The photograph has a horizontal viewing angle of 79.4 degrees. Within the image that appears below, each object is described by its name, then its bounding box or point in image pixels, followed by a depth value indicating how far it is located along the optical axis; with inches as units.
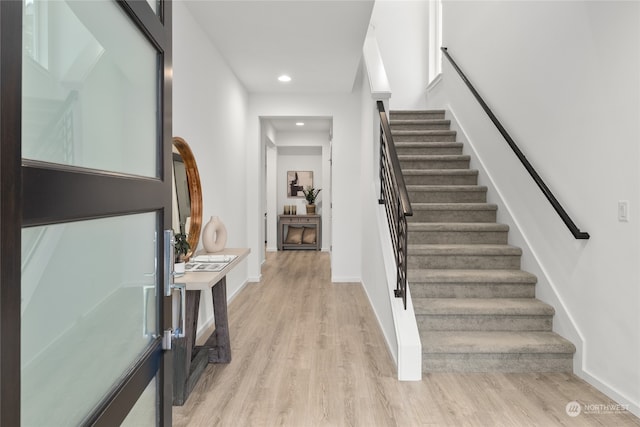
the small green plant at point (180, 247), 95.2
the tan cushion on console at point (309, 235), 328.8
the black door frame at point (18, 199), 18.4
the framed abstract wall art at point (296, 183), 342.6
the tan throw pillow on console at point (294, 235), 326.0
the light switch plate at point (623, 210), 80.3
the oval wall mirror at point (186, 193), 107.0
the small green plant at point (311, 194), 334.0
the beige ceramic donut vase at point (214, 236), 116.0
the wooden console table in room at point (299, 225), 326.3
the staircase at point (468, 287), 97.0
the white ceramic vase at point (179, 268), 88.2
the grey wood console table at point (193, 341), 82.6
